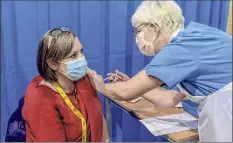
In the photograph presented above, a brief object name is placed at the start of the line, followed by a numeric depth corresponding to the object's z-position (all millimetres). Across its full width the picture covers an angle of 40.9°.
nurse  1046
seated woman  1318
